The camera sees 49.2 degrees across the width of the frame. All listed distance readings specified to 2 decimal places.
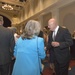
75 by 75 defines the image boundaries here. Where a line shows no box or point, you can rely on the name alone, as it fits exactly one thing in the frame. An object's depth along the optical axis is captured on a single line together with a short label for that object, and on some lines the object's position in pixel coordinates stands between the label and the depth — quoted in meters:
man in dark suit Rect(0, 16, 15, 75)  1.69
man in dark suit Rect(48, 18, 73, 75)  1.71
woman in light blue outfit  1.29
